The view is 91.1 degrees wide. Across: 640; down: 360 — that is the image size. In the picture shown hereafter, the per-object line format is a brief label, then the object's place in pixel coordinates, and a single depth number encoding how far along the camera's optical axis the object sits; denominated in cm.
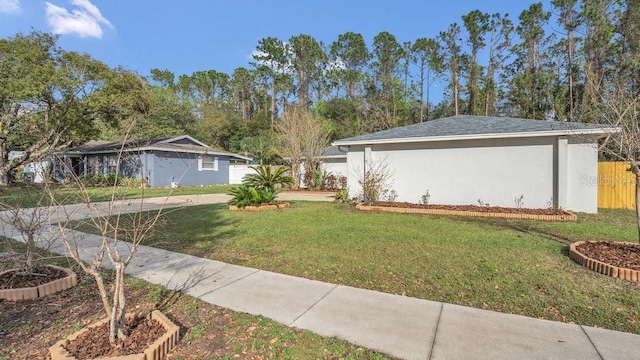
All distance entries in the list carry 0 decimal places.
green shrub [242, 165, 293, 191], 1166
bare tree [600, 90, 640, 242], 473
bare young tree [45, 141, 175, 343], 245
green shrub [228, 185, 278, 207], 1070
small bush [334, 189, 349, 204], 1257
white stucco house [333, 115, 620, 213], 923
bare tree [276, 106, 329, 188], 1948
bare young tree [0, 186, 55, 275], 371
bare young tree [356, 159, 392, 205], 1094
